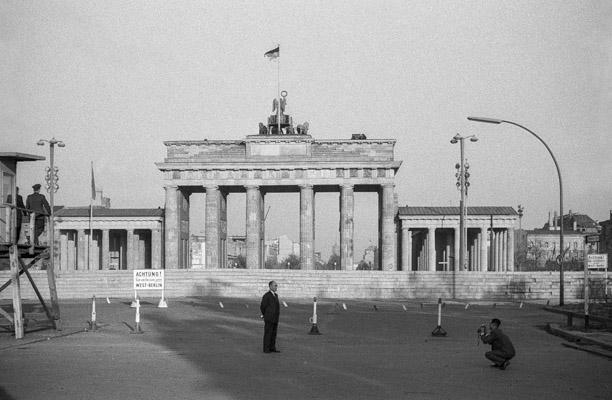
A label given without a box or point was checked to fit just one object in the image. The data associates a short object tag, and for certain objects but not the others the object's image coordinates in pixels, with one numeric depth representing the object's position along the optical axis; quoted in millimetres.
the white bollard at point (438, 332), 24312
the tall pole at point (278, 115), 78750
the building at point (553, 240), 135000
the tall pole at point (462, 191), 51900
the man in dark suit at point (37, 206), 24047
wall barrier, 52562
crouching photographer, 16359
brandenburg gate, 76125
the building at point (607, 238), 128550
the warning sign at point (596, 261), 25734
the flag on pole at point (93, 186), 69562
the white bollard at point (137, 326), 24662
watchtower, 22281
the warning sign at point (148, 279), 29938
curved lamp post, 32938
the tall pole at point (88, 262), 84900
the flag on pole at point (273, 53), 75750
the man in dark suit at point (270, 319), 18862
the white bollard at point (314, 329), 24719
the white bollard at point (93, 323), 25139
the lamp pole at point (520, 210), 81544
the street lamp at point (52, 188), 25422
